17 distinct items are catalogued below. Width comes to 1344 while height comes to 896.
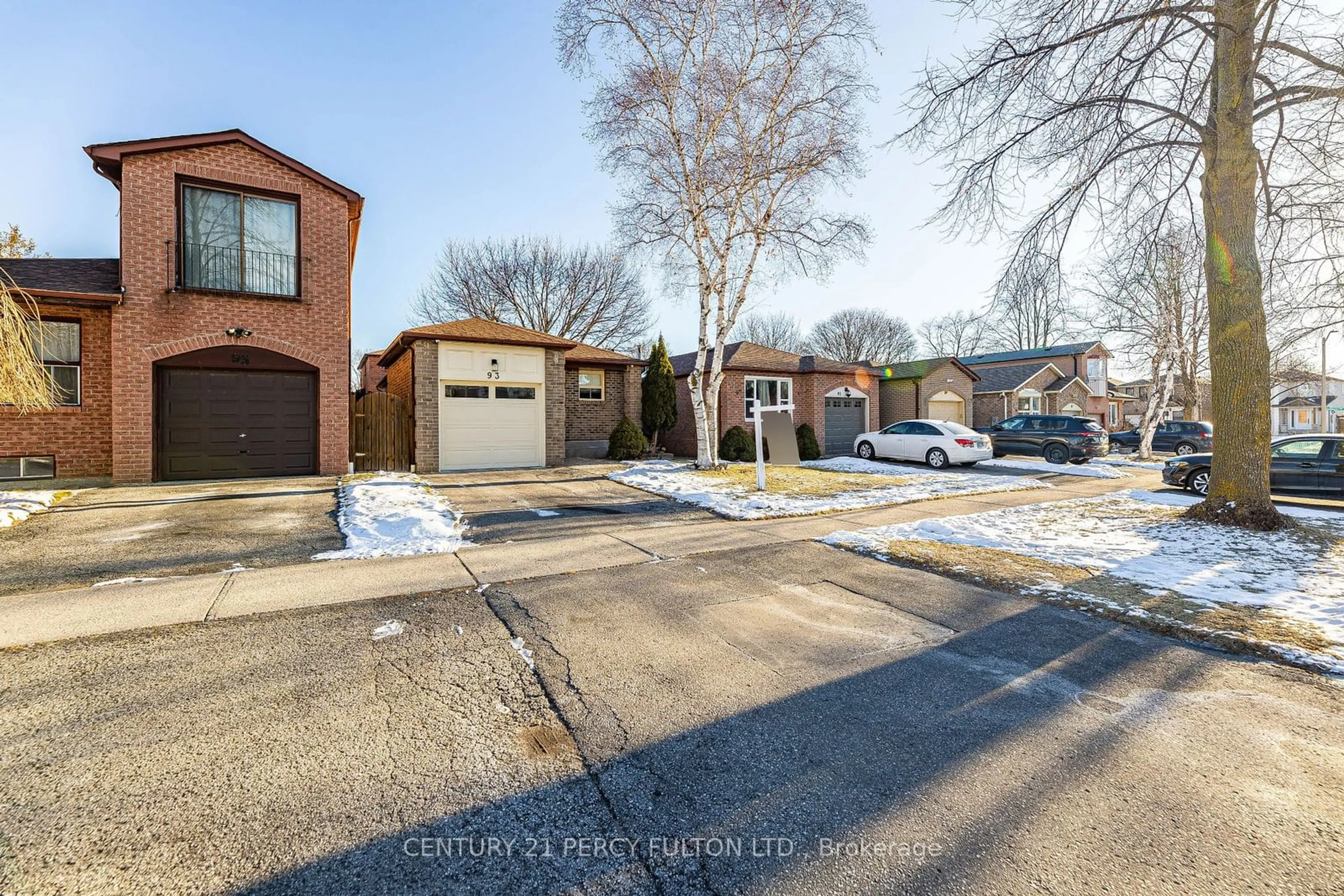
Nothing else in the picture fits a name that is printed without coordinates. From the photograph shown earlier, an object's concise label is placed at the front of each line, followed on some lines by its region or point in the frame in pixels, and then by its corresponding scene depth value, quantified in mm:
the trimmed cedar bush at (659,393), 18812
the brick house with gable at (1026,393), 29484
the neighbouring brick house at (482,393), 13539
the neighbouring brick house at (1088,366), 34656
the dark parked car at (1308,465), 10227
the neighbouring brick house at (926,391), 22969
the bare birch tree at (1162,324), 17984
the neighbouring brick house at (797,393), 19297
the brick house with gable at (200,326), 10133
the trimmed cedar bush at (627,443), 17609
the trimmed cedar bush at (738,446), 18453
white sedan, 16703
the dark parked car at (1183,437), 21984
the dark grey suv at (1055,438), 18156
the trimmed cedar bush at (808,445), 19203
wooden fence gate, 13008
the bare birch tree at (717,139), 13500
